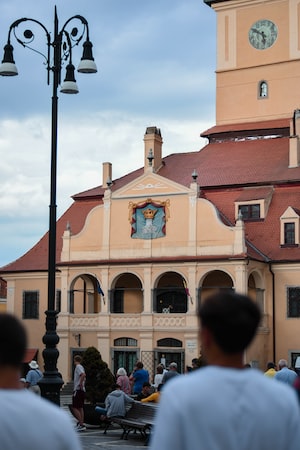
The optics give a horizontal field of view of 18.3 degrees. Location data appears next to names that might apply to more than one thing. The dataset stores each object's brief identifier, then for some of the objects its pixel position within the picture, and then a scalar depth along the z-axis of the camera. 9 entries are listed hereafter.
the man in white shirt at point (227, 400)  3.91
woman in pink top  22.89
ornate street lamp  16.98
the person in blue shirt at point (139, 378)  24.20
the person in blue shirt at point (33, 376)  24.53
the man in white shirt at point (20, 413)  3.82
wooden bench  19.08
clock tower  50.72
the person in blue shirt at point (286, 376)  17.70
